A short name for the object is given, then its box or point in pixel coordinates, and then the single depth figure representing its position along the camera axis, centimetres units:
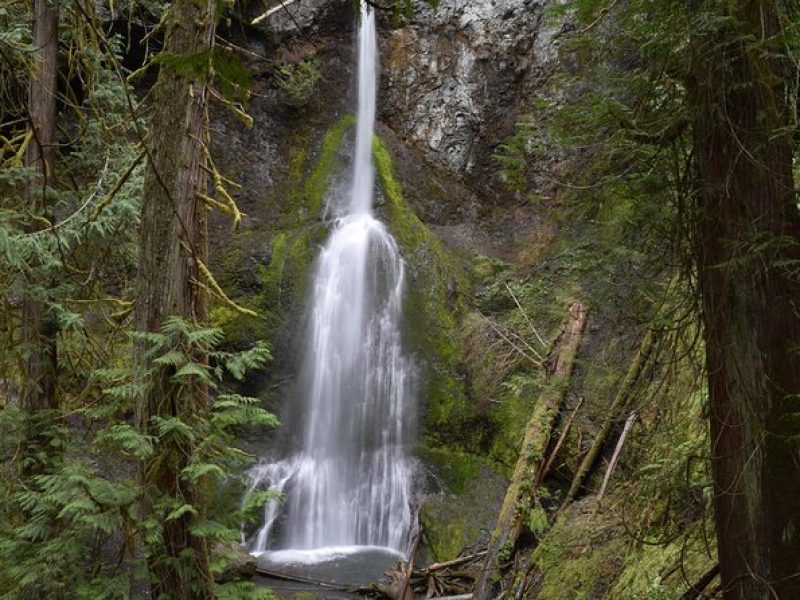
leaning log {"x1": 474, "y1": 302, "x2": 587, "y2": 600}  630
